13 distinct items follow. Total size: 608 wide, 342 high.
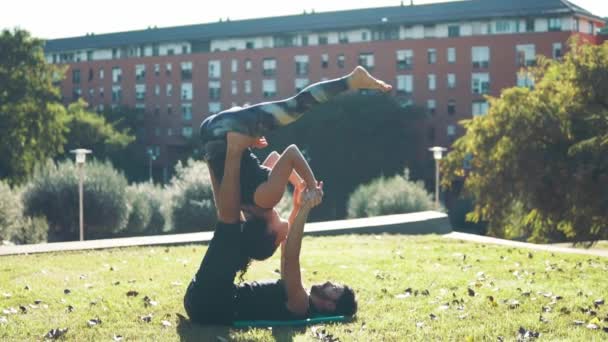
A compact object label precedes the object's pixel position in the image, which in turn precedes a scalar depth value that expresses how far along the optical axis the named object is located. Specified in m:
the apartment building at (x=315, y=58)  70.62
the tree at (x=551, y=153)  20.95
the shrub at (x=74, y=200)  27.98
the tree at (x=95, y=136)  73.50
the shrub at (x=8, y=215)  23.22
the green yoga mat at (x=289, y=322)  7.13
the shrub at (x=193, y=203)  29.42
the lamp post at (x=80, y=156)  23.36
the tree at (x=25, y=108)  45.16
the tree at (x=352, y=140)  64.44
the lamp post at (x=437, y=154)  29.00
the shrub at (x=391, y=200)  29.36
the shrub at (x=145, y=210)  31.55
